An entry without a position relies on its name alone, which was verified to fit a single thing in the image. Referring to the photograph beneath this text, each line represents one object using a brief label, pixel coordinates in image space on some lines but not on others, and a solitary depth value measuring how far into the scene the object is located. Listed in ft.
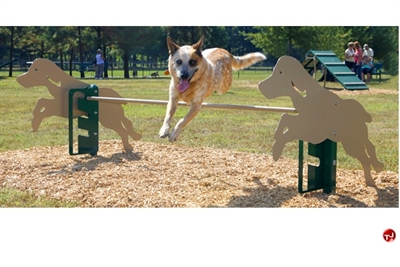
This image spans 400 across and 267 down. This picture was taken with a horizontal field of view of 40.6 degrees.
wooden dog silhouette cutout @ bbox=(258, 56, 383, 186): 17.94
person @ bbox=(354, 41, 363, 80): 70.47
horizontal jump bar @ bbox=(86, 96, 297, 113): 18.65
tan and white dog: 19.08
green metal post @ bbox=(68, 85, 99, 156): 25.73
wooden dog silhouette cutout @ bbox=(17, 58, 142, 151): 26.08
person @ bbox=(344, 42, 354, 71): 67.46
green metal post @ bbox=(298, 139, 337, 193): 19.07
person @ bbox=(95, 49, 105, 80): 90.13
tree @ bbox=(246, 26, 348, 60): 102.58
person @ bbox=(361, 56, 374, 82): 78.27
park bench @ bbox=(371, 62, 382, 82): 91.80
